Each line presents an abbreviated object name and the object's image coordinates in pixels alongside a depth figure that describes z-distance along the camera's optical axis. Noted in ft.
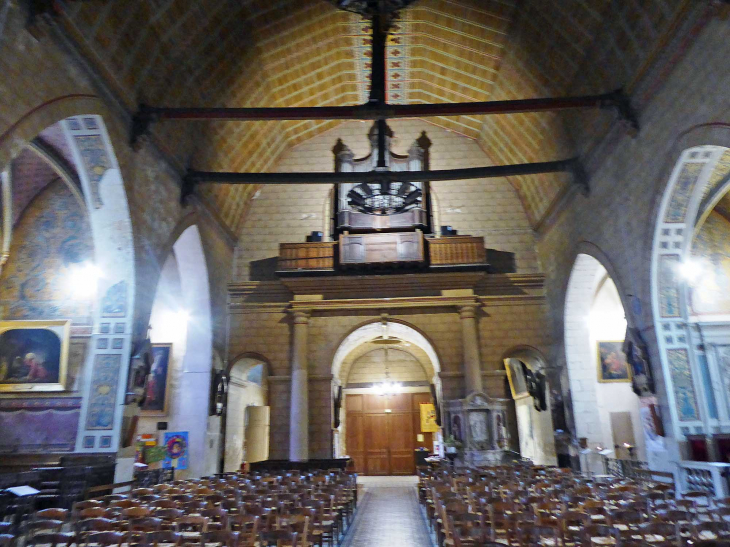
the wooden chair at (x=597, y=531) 15.14
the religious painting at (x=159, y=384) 52.11
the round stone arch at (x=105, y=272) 31.73
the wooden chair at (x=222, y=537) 15.98
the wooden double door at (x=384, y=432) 73.97
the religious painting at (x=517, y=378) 57.67
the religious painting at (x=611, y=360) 50.70
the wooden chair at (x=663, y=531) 16.16
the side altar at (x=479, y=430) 48.70
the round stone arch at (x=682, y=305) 31.60
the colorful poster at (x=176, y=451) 48.49
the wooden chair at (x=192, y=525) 18.15
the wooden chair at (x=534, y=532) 16.20
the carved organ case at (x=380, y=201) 54.29
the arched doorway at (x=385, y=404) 74.02
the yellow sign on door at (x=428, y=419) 73.87
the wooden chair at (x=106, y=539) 16.48
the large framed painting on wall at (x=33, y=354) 38.73
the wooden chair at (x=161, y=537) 16.40
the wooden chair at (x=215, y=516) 18.71
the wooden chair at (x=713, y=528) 16.19
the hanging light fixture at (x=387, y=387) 75.66
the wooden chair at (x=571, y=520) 17.20
